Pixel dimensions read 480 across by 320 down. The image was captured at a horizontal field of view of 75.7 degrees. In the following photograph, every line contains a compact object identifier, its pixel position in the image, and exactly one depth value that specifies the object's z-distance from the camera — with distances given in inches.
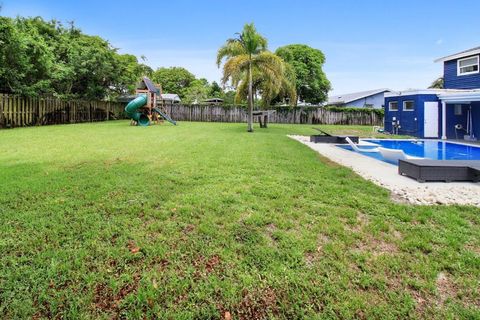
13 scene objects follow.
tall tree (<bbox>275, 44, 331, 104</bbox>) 1409.9
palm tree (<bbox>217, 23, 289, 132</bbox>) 585.0
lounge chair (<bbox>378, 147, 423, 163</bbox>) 323.0
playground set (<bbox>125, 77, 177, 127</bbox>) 728.1
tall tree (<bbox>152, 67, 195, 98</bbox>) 2208.4
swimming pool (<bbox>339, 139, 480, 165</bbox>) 403.2
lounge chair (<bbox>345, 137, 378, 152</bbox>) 397.3
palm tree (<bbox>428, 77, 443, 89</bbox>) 1449.3
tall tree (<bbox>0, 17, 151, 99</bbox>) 598.5
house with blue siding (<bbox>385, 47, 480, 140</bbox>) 608.7
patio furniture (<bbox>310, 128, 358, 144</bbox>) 470.9
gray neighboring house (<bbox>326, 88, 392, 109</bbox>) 1502.2
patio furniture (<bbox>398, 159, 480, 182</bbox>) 211.9
